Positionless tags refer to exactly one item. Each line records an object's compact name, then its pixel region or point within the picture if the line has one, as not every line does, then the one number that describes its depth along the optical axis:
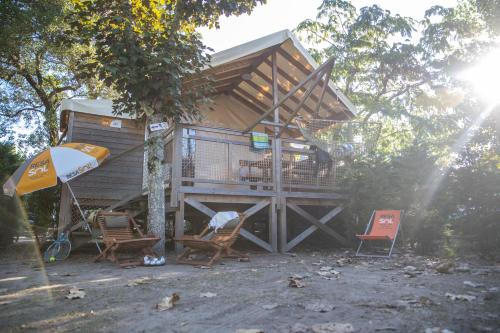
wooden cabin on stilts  7.32
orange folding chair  6.52
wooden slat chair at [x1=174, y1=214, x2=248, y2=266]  5.77
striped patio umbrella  6.81
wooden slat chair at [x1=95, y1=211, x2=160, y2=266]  5.88
